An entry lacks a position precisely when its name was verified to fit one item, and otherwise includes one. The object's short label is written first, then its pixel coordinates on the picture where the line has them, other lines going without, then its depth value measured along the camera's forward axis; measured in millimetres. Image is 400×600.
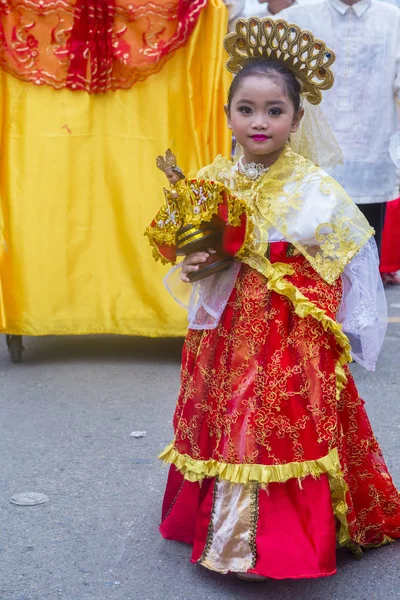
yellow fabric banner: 4863
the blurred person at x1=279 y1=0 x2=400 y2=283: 5207
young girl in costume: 2602
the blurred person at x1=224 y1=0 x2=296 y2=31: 4766
